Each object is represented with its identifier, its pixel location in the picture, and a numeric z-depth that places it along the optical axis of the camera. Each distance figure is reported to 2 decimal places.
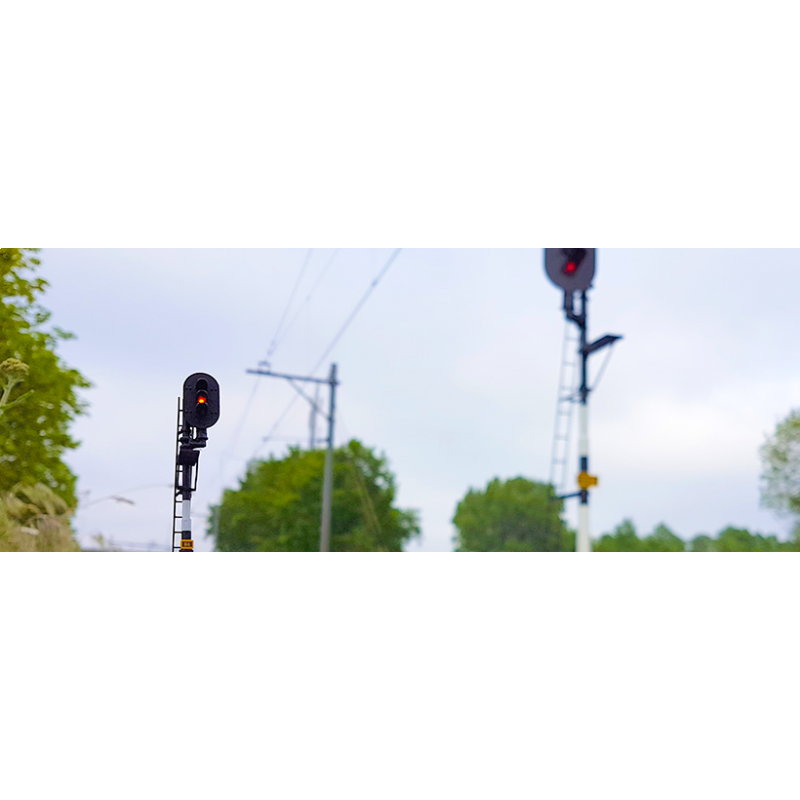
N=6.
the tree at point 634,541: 70.62
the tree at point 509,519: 69.06
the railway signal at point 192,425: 9.13
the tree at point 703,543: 66.75
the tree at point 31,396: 19.92
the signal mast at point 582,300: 10.94
